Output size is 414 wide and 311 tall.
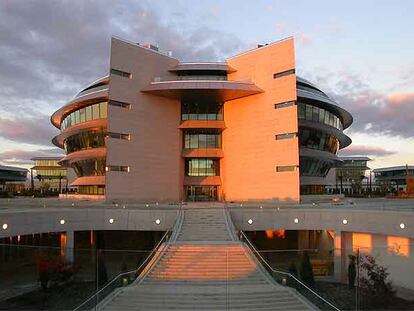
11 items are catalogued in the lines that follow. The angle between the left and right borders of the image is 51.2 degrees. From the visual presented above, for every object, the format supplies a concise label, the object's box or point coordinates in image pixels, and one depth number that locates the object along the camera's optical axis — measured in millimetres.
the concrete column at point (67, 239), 33812
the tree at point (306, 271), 21833
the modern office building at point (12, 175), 146400
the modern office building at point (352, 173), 98600
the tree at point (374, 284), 20516
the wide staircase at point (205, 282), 20344
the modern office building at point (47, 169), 157250
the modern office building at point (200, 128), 49375
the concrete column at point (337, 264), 22958
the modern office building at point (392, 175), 149375
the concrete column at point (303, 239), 37588
